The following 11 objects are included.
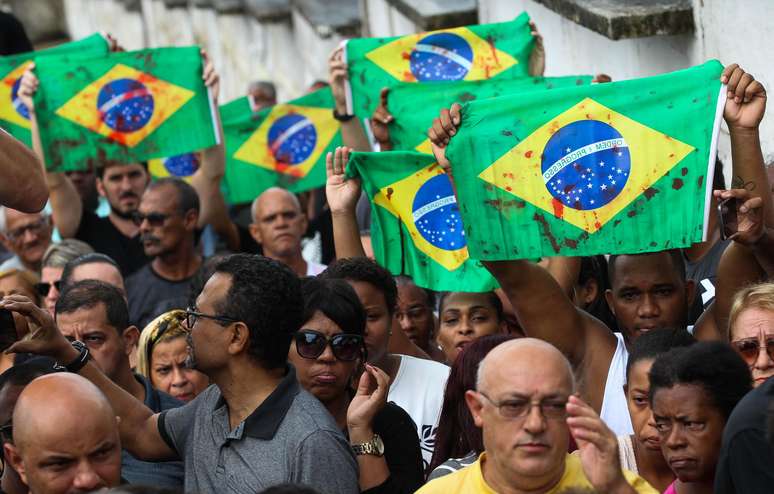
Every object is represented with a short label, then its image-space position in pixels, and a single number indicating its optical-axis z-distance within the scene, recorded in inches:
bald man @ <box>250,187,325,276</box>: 332.8
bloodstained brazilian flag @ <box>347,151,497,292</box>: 271.6
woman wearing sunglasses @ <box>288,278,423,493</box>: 196.9
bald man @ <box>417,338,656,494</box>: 154.5
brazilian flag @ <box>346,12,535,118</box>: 324.8
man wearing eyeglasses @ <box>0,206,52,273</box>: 362.9
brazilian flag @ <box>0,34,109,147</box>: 373.4
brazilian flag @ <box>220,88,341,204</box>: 398.3
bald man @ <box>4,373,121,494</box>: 168.4
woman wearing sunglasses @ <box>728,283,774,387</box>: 191.3
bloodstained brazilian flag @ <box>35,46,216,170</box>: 362.3
